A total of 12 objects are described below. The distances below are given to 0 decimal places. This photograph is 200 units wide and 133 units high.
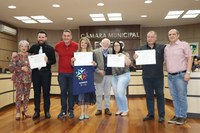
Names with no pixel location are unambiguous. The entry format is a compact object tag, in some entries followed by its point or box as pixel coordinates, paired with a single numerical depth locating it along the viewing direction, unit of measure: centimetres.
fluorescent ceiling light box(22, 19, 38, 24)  1010
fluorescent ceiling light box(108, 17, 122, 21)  970
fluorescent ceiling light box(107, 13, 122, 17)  880
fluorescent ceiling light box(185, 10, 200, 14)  849
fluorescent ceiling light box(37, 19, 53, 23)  984
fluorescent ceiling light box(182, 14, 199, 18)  930
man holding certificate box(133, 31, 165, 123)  425
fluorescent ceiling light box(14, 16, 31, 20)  934
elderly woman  453
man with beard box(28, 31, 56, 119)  455
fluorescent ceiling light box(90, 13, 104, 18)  883
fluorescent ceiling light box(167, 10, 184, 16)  860
